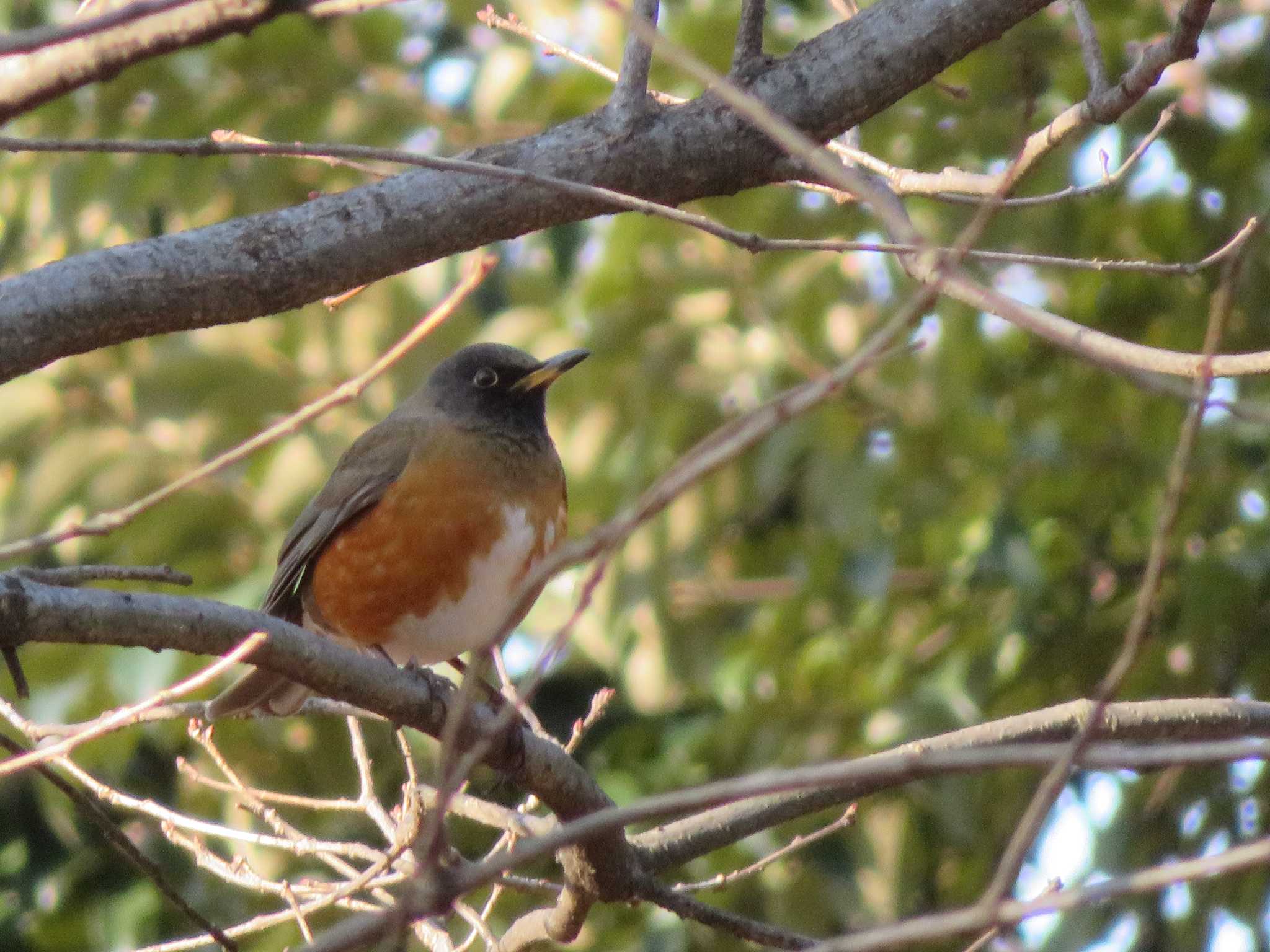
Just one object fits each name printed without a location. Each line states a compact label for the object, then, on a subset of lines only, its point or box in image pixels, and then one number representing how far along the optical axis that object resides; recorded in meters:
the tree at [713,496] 9.21
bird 9.33
